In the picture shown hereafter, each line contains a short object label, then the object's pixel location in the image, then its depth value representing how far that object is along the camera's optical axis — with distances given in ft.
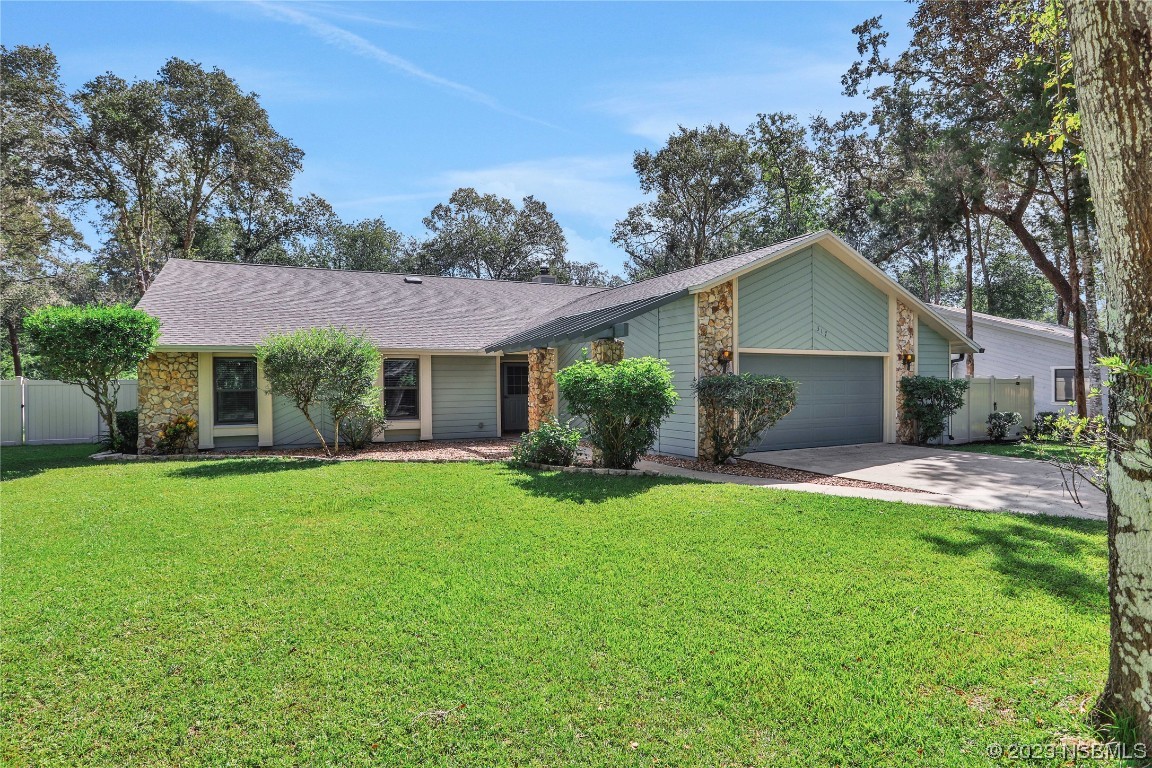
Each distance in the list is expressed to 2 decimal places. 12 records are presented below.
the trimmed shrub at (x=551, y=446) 30.55
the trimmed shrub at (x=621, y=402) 27.50
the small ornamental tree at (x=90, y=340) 32.19
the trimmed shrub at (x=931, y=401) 38.91
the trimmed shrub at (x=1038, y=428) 44.53
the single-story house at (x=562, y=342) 34.17
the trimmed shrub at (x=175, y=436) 36.91
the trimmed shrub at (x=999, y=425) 44.11
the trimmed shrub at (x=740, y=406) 29.40
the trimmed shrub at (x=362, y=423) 38.65
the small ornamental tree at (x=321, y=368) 33.35
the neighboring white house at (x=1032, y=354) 59.62
